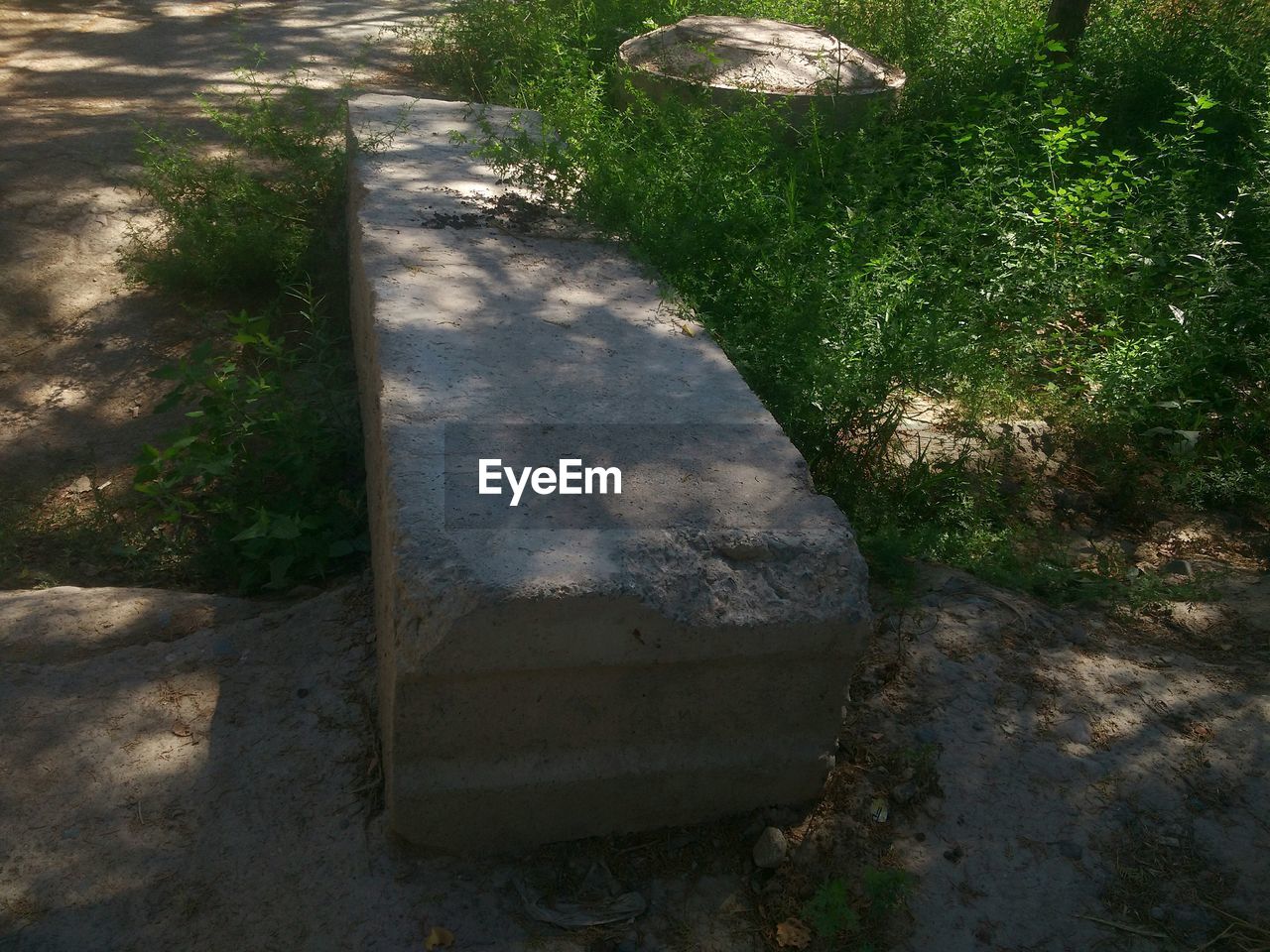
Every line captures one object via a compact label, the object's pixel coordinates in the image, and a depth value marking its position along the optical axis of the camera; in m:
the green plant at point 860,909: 2.07
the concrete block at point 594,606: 2.03
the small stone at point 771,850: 2.27
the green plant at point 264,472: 3.17
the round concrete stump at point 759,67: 5.41
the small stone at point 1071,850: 2.21
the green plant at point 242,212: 4.39
